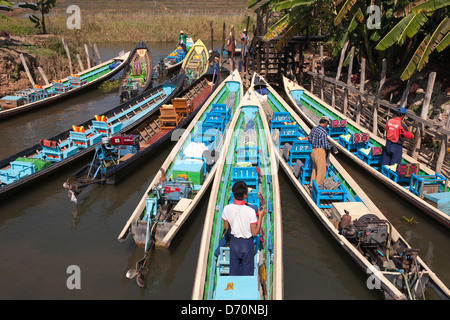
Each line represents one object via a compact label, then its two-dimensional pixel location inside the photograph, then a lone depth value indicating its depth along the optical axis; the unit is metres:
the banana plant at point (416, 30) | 10.95
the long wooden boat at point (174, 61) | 27.65
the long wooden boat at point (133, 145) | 11.00
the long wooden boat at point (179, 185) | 8.12
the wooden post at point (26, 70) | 21.22
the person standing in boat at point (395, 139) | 10.43
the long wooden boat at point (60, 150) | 10.66
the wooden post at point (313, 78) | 19.98
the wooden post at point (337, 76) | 16.30
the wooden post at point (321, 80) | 18.47
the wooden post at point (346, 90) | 15.22
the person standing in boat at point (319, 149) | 9.55
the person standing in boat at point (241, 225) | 5.52
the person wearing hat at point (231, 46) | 24.14
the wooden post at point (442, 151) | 10.23
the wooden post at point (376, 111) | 13.10
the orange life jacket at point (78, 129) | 13.00
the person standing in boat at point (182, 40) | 31.22
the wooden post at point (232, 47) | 23.79
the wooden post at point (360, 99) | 14.00
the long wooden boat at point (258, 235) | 5.84
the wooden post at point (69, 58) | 24.65
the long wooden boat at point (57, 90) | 18.23
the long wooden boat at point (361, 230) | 6.44
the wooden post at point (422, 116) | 10.50
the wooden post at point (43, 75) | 21.61
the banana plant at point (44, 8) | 30.60
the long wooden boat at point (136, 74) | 20.44
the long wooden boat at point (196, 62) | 24.30
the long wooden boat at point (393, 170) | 9.05
